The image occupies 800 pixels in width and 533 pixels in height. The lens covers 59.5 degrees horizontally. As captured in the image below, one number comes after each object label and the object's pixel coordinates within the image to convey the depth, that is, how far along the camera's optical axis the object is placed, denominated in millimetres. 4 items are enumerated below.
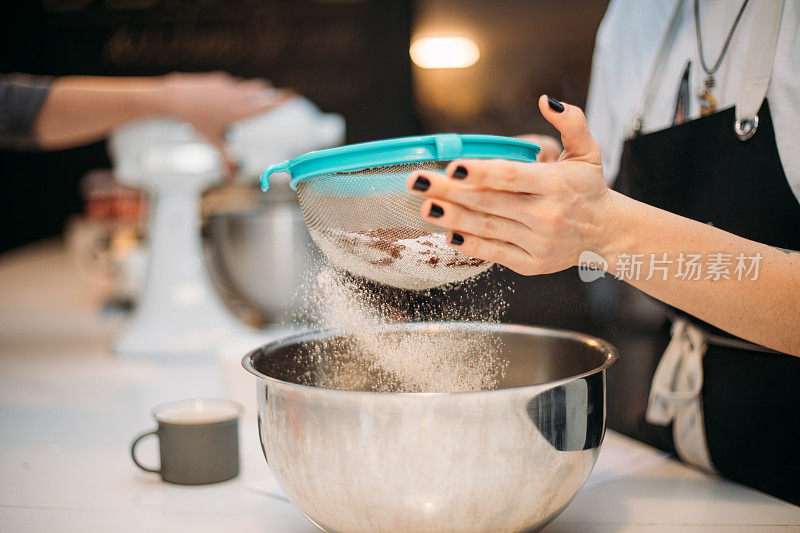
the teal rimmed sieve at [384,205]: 469
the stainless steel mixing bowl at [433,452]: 430
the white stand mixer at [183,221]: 1208
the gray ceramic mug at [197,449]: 661
